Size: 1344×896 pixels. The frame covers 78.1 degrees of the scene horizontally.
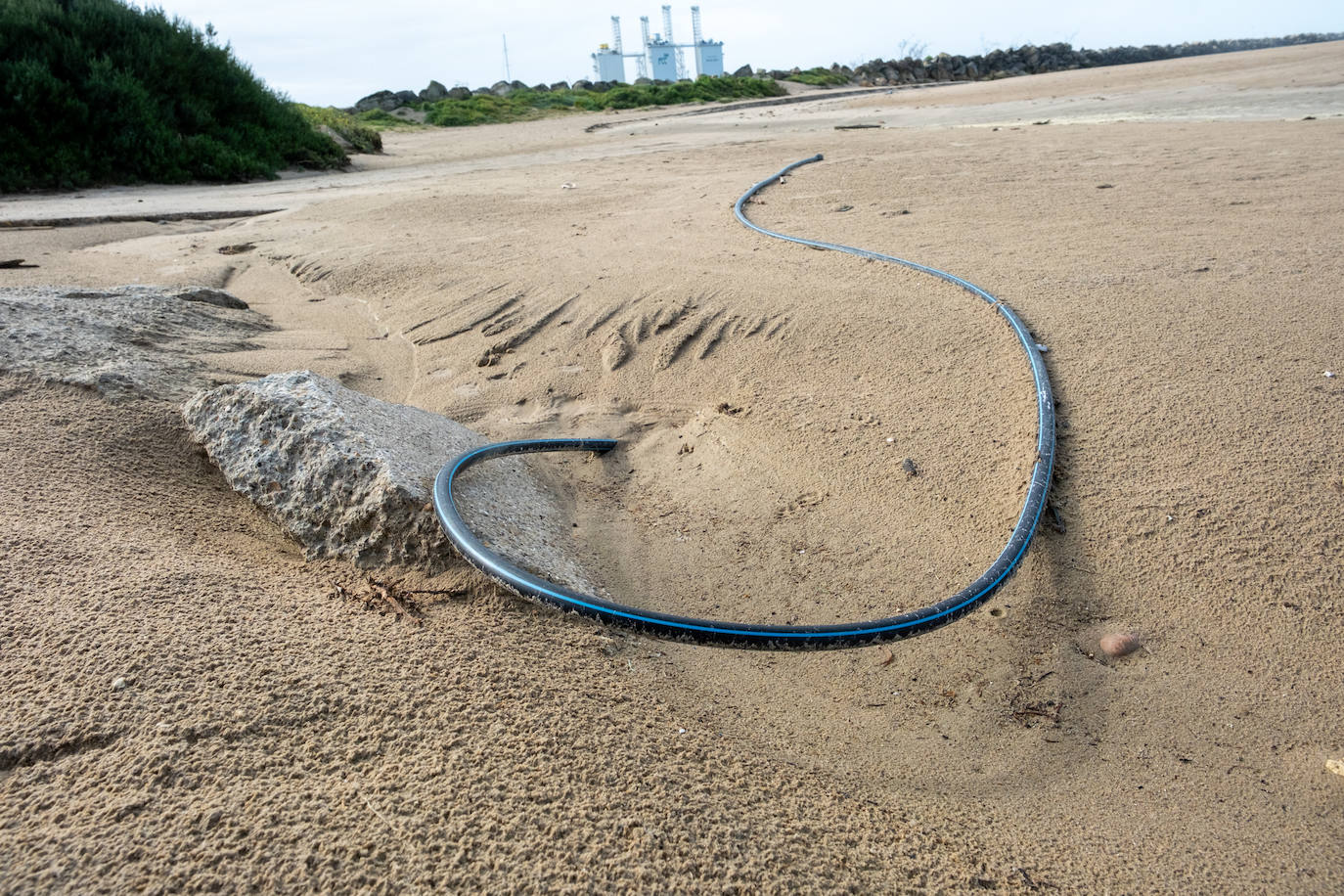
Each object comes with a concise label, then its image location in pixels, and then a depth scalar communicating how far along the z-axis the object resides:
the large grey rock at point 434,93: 25.40
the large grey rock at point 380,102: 23.72
